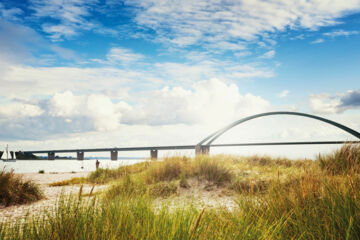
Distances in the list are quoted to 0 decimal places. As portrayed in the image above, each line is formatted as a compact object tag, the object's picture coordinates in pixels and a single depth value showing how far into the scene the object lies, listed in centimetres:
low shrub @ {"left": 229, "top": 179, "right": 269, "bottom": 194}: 873
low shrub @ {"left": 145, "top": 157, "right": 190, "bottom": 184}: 1038
